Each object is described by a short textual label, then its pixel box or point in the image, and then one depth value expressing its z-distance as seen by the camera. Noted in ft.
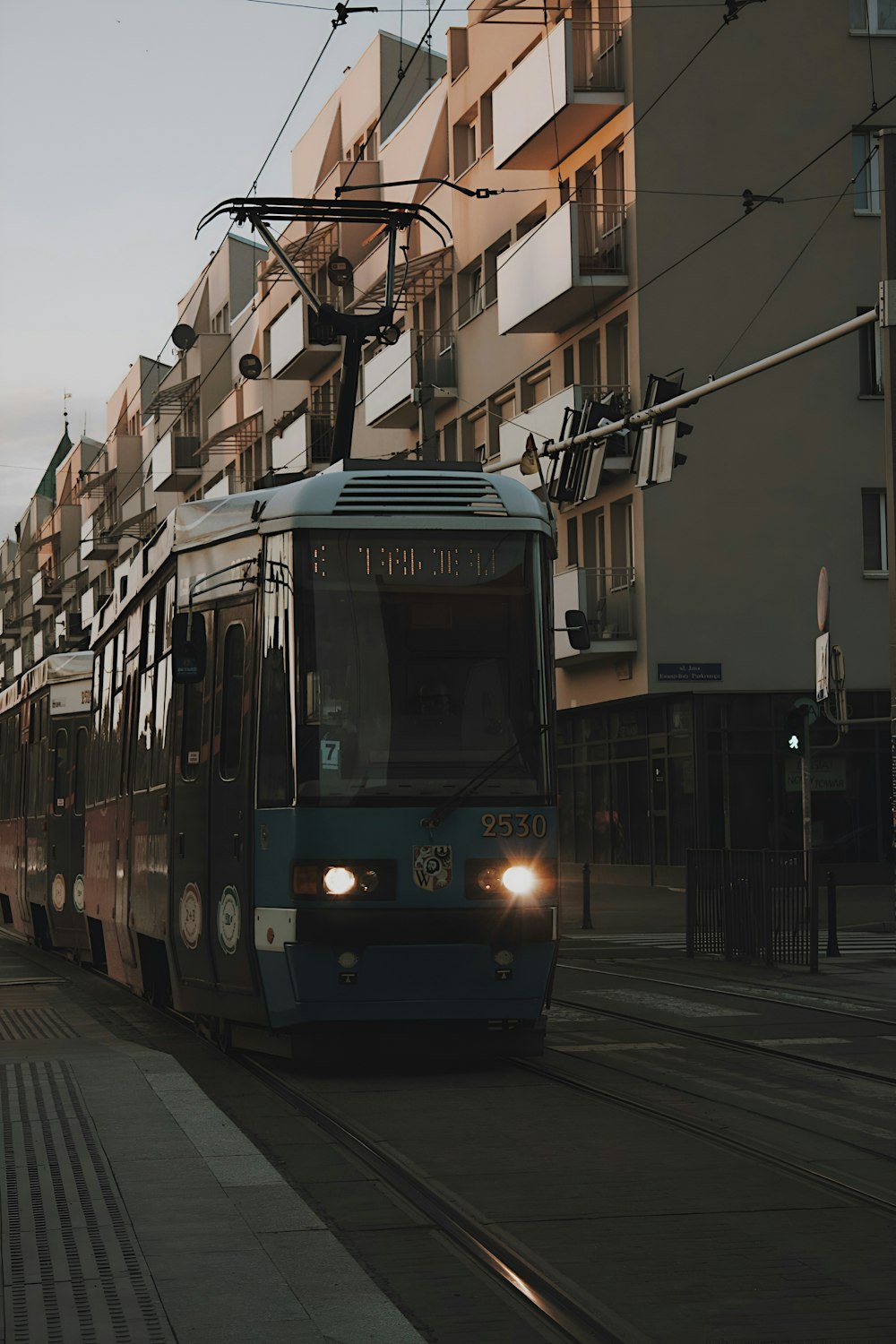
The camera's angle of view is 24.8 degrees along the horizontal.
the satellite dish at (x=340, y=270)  146.50
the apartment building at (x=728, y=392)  113.19
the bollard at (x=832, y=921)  65.31
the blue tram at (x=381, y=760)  35.01
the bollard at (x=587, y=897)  87.47
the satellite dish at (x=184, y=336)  228.43
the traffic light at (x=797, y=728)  73.36
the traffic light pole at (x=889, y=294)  59.98
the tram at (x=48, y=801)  72.49
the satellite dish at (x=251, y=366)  193.36
